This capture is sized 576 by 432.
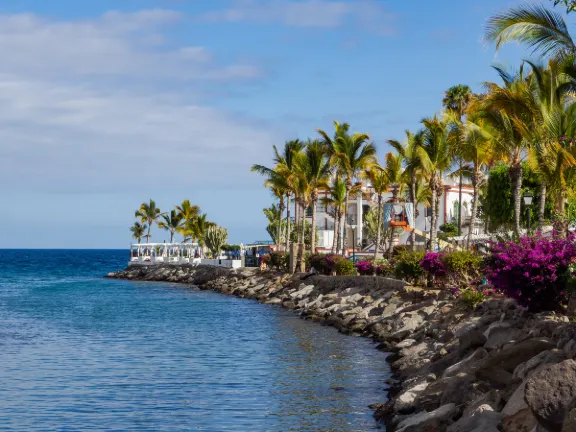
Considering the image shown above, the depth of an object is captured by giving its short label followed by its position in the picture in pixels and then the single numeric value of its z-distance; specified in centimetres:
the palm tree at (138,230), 13275
